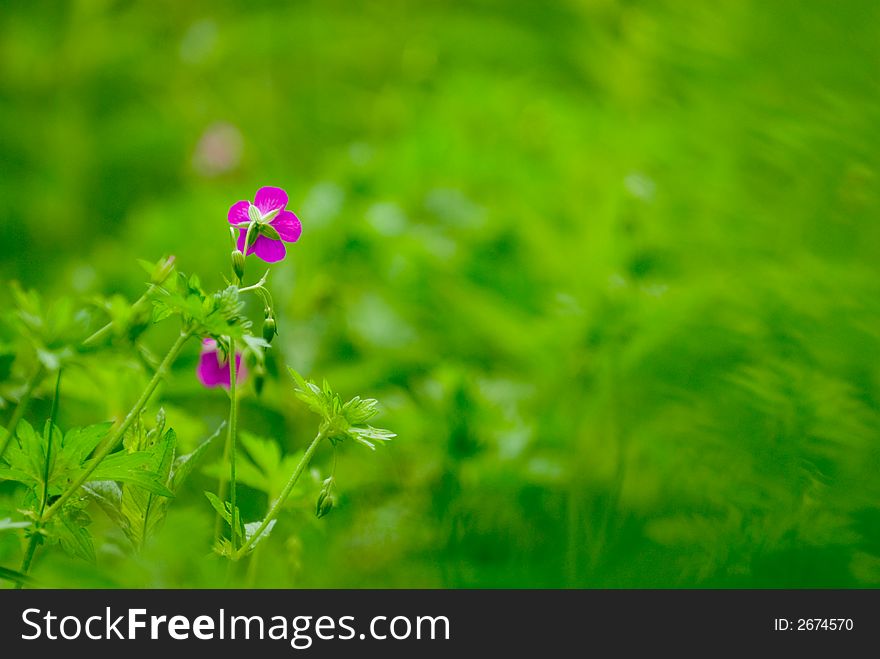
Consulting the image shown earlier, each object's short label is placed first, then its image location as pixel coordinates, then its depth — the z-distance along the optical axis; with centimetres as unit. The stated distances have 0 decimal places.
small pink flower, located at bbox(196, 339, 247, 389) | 163
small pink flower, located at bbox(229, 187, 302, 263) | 156
